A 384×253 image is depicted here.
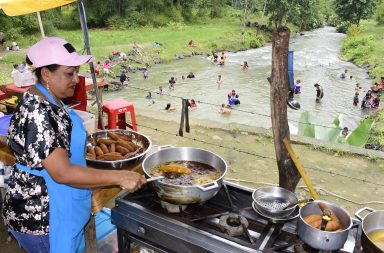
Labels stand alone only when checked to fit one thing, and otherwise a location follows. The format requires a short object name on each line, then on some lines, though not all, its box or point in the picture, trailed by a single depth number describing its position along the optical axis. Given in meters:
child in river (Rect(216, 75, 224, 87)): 24.24
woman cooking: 2.06
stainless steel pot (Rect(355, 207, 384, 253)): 2.27
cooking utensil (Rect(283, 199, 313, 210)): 2.45
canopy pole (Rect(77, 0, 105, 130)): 4.74
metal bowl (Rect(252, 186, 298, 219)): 2.45
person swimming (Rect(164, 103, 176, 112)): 17.55
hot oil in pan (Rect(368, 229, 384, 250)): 2.25
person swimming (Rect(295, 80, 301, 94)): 22.03
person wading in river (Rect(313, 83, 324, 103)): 21.70
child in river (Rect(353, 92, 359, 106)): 20.73
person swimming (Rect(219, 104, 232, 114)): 18.13
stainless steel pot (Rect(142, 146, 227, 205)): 2.43
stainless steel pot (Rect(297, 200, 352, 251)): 2.04
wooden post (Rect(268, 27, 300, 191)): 3.52
